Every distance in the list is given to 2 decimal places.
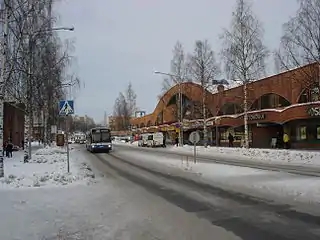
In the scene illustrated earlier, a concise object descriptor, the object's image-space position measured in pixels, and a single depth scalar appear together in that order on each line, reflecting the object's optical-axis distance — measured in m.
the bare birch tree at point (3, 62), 16.27
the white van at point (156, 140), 68.06
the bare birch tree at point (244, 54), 38.56
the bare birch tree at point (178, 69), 58.17
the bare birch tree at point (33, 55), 20.67
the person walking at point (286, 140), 40.41
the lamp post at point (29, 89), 25.12
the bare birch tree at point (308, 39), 27.58
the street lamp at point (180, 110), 56.10
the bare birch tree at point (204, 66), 49.69
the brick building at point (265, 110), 38.76
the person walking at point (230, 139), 50.32
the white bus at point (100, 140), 49.50
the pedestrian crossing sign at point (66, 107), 18.09
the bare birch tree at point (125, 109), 121.38
